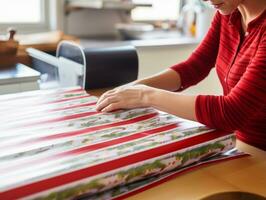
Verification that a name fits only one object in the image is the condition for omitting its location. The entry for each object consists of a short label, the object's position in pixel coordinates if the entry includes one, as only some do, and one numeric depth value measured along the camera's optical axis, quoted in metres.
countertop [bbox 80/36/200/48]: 2.09
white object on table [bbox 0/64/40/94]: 1.21
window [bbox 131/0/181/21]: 2.70
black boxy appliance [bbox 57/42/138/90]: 1.26
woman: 0.81
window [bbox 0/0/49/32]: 2.07
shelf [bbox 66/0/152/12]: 2.14
